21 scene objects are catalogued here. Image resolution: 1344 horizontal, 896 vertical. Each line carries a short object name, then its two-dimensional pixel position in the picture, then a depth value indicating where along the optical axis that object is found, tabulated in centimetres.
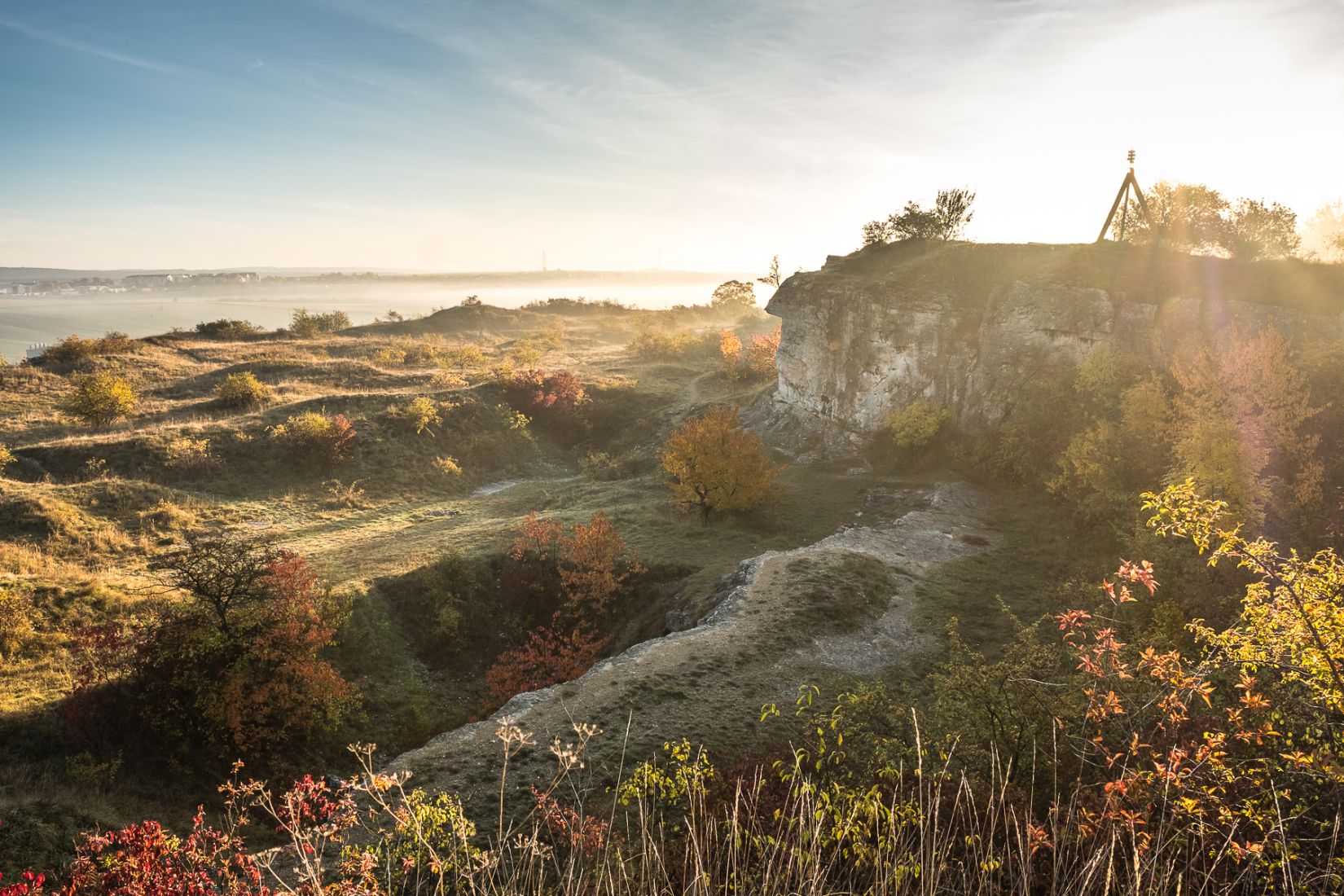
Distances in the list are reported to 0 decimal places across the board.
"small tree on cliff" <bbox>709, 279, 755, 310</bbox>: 14975
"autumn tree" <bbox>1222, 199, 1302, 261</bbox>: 3594
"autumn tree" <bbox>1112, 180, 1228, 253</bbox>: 3741
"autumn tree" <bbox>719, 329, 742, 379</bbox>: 7199
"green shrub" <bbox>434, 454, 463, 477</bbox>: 5444
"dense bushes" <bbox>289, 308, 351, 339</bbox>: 10894
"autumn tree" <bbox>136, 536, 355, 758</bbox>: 2092
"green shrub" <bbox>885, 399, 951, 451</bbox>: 4022
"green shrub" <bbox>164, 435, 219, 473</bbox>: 4622
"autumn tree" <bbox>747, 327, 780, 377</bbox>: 7094
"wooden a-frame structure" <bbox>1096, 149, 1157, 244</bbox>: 3450
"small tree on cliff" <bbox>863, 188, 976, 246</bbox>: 4712
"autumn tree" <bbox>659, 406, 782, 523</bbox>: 3612
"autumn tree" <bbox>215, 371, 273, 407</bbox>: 5997
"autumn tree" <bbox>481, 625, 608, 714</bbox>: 2745
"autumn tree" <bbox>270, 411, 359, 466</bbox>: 5069
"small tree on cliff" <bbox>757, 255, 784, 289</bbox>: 12992
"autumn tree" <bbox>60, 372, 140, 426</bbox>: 5259
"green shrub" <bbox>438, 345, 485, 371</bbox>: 8544
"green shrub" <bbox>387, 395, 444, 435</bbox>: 5744
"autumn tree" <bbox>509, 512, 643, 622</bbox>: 3066
